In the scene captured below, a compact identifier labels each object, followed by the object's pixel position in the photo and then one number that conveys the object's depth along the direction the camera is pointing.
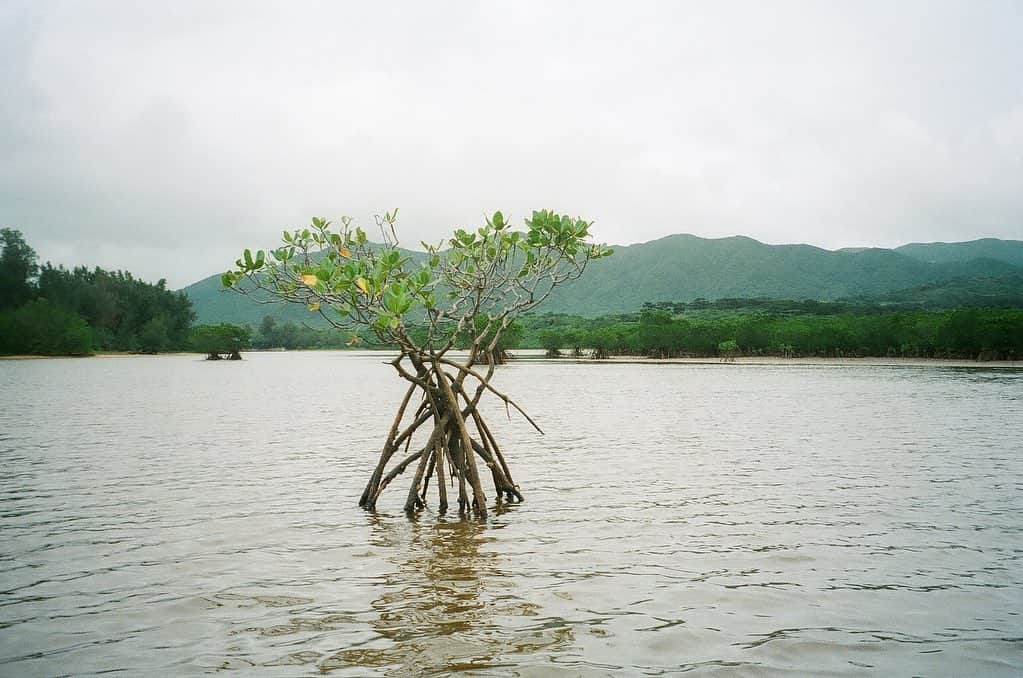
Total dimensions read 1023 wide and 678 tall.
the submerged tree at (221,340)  134.62
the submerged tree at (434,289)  11.74
